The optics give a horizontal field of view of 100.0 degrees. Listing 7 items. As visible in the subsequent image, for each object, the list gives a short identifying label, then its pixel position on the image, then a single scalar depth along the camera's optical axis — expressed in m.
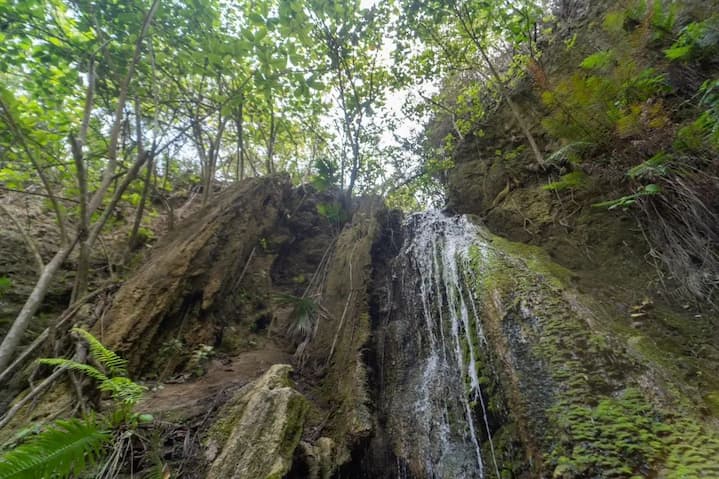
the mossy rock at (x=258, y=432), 2.45
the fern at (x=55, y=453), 1.58
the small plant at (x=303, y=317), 5.83
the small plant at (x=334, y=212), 8.64
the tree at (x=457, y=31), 5.75
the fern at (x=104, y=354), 2.73
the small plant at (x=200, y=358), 4.50
